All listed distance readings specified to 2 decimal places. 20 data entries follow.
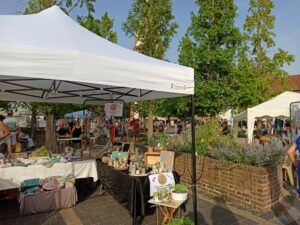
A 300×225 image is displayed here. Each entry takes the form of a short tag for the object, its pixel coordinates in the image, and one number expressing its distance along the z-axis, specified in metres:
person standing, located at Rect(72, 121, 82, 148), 14.66
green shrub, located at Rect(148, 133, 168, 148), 8.20
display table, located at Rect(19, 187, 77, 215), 4.67
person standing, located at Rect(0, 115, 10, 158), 6.67
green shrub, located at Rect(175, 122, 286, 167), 5.00
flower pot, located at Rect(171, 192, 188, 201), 3.65
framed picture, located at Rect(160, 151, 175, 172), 4.59
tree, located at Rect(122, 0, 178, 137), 13.97
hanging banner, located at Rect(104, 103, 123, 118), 7.15
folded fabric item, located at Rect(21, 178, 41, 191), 4.80
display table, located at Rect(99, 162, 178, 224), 3.98
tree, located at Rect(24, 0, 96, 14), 7.42
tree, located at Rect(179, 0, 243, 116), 14.50
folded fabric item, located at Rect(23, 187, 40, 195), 4.69
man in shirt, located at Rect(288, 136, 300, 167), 3.63
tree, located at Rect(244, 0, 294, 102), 16.81
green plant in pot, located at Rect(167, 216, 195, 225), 2.94
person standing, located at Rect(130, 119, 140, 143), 17.23
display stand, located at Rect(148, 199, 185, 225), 3.54
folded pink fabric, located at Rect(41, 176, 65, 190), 4.88
